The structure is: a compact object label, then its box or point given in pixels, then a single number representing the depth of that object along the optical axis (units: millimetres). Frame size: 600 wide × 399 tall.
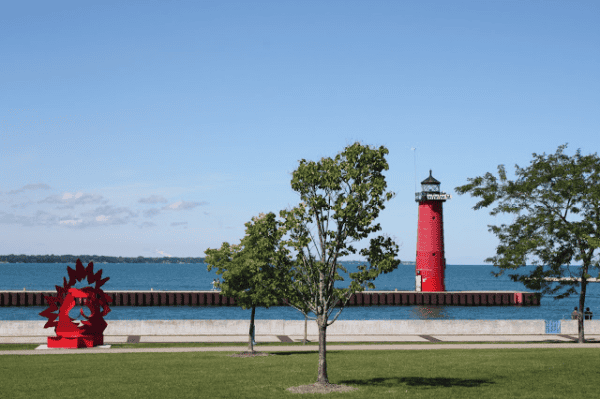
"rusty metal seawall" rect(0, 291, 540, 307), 83688
